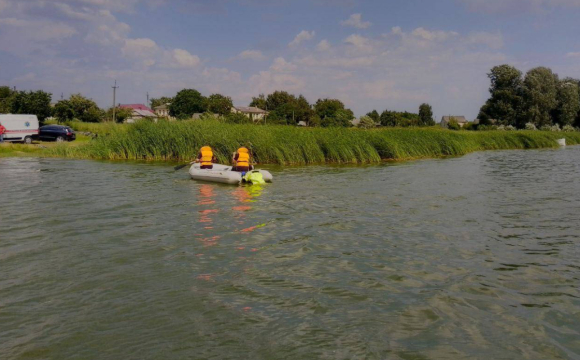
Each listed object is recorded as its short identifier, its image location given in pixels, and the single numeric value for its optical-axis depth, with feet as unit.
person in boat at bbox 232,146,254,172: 59.77
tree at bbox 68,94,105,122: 213.05
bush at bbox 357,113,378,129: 291.17
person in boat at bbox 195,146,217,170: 62.69
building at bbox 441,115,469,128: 452.88
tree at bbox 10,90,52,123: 175.22
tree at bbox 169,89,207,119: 345.51
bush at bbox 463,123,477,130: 234.42
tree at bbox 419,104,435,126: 390.62
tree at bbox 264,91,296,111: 383.06
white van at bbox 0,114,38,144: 113.70
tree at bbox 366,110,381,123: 376.89
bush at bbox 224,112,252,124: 194.48
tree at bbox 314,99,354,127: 350.52
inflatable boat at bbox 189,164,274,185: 58.44
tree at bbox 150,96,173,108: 518.50
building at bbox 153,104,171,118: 463.83
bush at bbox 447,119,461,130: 269.64
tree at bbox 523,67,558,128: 230.07
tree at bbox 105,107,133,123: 243.60
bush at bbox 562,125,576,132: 215.92
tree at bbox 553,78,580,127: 238.48
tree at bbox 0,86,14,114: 186.58
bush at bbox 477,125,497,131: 208.50
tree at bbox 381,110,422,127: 313.73
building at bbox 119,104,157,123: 361.24
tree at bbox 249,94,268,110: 418.92
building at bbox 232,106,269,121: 374.14
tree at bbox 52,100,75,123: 195.49
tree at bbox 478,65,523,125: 236.84
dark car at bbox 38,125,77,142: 122.62
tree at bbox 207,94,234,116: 304.22
